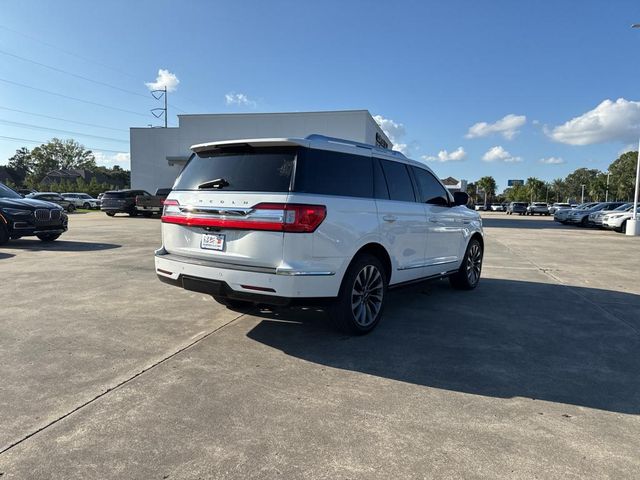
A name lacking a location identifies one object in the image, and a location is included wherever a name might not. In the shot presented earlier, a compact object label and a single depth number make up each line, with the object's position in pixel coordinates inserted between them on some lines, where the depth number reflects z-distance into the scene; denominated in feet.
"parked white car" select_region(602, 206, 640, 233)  79.56
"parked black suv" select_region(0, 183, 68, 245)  36.86
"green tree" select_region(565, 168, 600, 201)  469.41
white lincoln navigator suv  13.20
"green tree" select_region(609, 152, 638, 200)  310.45
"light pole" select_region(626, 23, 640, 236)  73.61
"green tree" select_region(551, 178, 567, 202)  462.97
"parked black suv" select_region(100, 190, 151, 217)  89.56
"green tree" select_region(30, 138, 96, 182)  338.34
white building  107.96
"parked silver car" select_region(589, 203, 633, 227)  88.58
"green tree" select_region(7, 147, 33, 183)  336.90
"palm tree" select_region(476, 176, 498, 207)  365.81
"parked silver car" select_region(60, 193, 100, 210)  141.08
